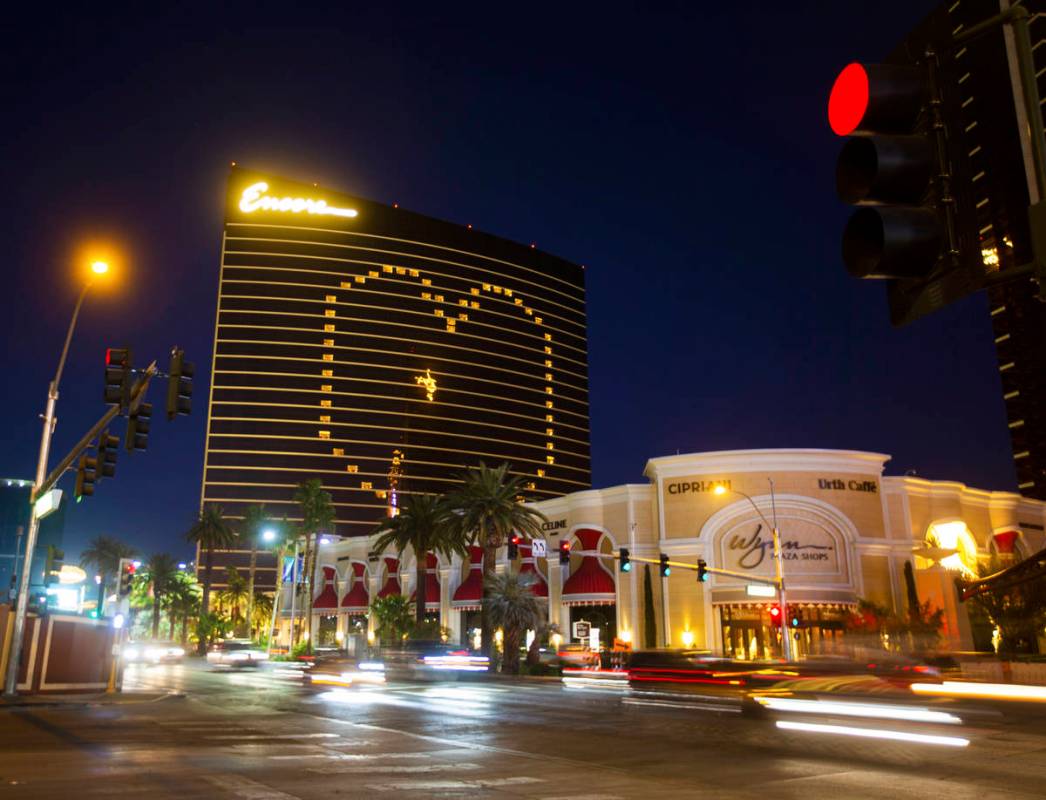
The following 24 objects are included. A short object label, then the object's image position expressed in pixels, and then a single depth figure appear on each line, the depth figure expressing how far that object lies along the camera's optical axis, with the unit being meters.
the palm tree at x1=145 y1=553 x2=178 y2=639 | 113.44
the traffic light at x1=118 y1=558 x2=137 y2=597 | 35.38
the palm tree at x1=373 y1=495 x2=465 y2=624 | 63.25
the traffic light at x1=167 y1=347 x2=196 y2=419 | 17.78
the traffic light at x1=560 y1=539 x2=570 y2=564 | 36.03
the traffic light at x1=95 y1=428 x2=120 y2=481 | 20.92
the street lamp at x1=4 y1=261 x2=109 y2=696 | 26.72
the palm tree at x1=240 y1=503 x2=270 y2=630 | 105.56
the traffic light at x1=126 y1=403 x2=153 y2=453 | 19.05
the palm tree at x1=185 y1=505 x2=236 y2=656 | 102.69
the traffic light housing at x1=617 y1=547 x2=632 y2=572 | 37.00
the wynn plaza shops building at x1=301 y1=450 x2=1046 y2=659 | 57.84
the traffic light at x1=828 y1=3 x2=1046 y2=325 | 4.00
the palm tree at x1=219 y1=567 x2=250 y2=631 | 115.88
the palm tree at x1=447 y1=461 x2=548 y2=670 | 55.00
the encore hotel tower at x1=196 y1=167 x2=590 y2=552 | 158.38
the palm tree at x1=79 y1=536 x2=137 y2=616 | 115.19
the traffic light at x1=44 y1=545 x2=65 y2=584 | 32.19
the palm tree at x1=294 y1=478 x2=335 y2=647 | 83.38
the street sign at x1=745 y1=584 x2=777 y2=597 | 43.66
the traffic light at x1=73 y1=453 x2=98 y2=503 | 22.08
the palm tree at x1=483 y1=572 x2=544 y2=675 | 51.34
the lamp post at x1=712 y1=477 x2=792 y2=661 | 42.76
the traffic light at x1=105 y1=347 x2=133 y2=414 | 18.78
